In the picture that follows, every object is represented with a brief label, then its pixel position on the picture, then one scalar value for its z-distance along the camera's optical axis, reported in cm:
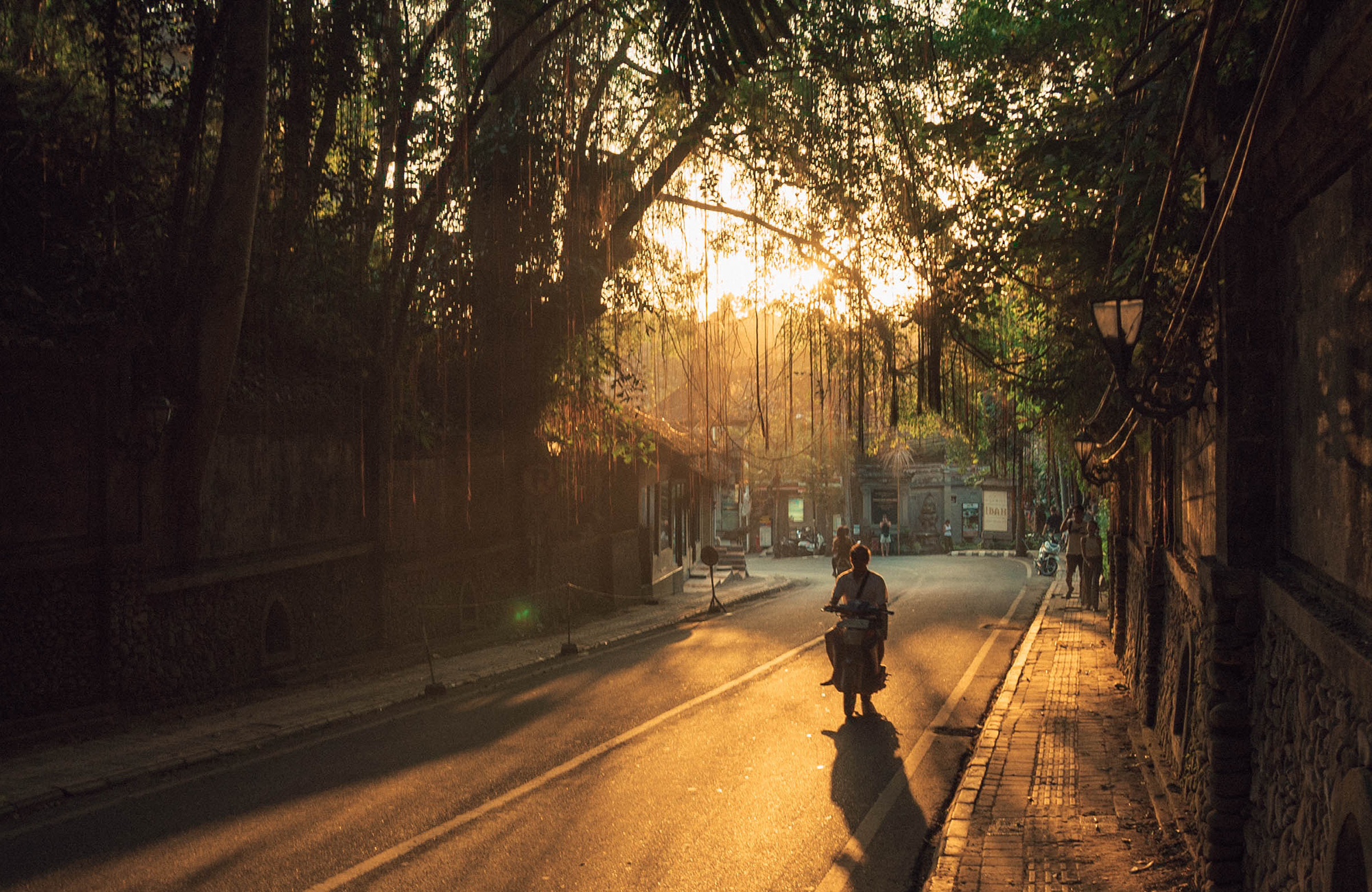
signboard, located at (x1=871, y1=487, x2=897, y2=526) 6569
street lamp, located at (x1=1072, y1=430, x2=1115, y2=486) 1502
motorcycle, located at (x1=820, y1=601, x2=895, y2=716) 1184
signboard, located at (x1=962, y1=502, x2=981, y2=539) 6506
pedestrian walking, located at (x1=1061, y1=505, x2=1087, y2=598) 2536
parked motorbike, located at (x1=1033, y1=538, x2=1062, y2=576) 3653
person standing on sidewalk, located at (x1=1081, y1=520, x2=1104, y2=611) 2331
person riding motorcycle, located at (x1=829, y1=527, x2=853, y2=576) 2578
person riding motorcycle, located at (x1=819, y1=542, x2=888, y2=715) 1211
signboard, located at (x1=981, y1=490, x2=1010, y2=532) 5462
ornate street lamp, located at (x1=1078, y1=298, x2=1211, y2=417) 719
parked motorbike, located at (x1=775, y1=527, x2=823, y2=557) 5622
